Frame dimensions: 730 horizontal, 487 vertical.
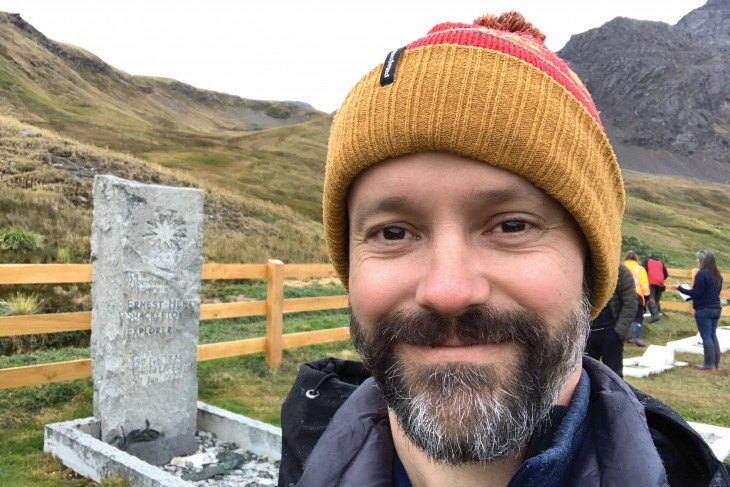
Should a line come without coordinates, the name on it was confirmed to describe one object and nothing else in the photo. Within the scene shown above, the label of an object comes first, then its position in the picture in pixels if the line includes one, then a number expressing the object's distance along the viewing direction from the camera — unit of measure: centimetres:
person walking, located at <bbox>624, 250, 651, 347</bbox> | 897
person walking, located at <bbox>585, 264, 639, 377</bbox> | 609
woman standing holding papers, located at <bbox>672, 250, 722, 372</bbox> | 854
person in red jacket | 1234
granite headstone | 466
